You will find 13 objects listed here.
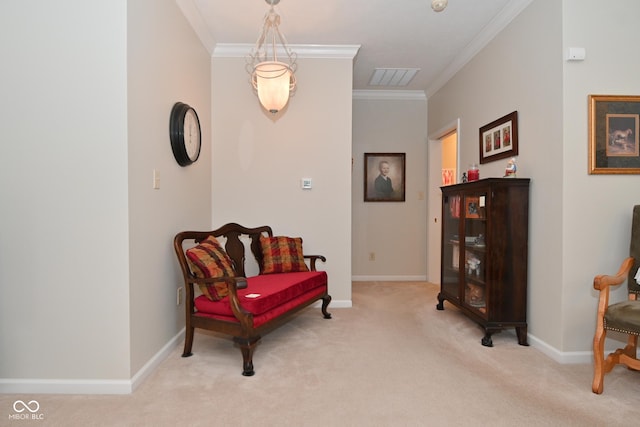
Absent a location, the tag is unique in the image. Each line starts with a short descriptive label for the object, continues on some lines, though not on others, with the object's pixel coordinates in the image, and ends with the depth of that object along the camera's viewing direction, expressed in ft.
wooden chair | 6.61
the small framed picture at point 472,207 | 10.08
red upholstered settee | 7.82
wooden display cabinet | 9.25
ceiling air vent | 14.65
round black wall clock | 8.87
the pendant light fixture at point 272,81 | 9.76
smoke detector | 9.08
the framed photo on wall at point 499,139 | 9.89
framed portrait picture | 17.48
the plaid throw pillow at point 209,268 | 8.30
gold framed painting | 8.07
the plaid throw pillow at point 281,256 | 11.35
